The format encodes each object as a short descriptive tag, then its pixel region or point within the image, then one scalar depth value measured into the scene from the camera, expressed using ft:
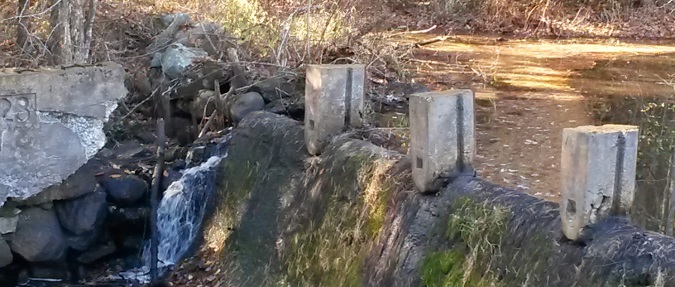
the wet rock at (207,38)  31.89
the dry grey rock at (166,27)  34.01
